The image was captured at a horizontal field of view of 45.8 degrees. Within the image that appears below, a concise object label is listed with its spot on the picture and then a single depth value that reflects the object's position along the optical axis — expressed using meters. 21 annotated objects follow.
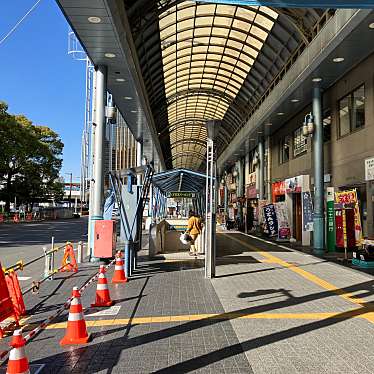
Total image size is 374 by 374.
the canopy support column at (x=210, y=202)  10.23
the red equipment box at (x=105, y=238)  12.26
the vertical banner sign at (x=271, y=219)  21.48
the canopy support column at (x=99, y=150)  13.37
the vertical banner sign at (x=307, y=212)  17.41
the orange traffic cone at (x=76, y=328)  5.41
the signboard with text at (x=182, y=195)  26.52
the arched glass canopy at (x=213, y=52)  17.12
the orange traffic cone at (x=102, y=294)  7.43
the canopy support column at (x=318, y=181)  15.62
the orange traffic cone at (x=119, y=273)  9.64
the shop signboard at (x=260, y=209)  25.50
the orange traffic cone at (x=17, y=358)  3.79
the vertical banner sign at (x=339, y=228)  14.80
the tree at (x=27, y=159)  41.56
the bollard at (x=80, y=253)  12.92
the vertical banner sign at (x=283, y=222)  20.86
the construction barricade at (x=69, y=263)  11.29
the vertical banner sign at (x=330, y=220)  15.37
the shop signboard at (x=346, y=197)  13.41
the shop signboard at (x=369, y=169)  13.44
